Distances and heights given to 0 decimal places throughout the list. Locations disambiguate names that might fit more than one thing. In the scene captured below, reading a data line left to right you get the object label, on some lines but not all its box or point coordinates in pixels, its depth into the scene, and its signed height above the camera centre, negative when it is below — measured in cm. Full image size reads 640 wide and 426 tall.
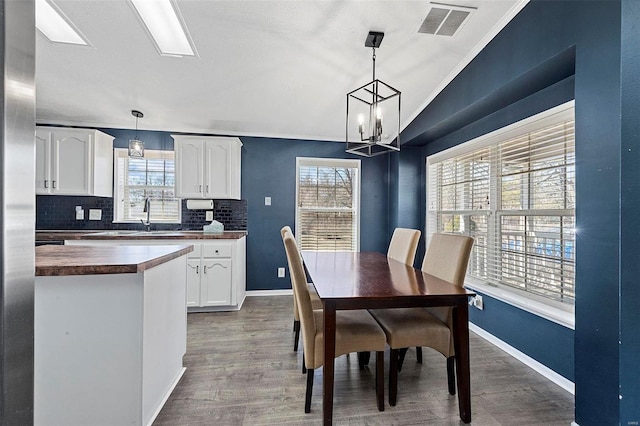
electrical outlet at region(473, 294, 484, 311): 280 -86
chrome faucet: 374 +0
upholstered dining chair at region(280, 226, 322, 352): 232 -89
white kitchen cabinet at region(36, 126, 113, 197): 330 +57
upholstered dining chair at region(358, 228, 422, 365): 256 -30
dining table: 150 -45
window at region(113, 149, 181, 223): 381 +32
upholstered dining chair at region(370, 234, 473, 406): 174 -68
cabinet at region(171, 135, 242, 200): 356 +55
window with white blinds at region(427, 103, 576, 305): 211 +8
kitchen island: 138 -62
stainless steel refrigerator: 45 +0
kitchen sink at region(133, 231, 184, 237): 319 -26
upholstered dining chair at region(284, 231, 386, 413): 163 -70
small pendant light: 300 +64
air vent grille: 203 +140
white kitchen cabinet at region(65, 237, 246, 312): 331 -73
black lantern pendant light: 193 +114
